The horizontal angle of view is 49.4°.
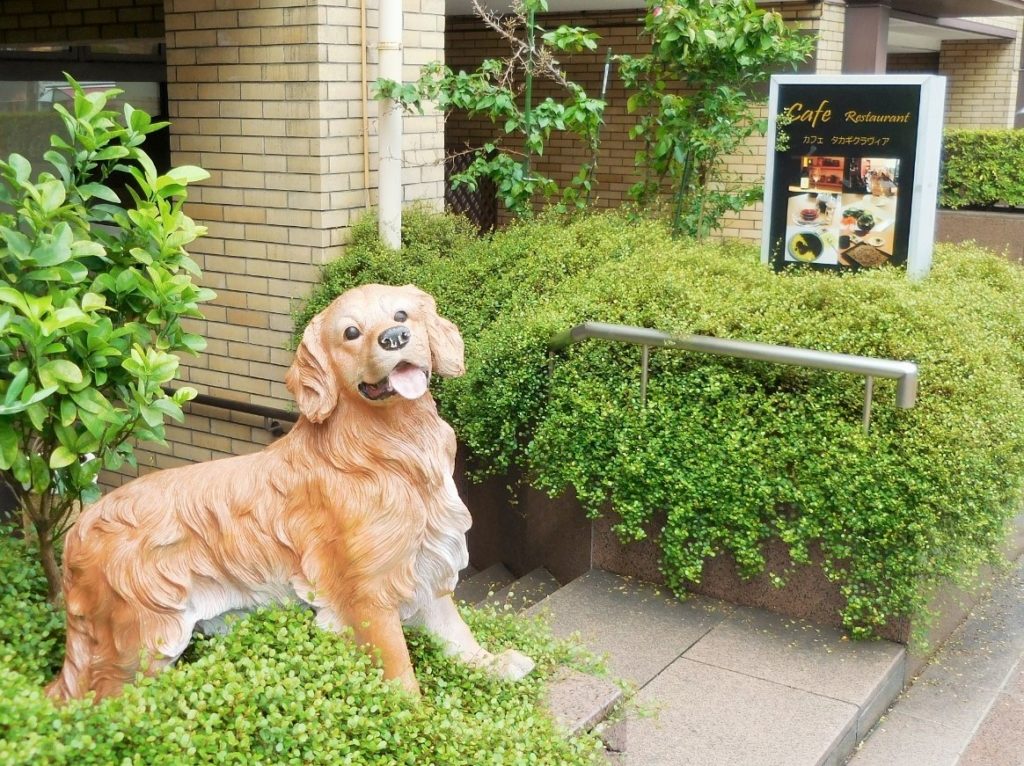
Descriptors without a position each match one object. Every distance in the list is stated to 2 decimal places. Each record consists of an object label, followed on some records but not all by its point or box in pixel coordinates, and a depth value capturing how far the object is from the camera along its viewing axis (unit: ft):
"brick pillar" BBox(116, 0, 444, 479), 19.89
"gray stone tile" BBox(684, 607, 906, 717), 14.40
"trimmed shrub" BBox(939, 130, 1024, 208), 44.45
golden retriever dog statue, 9.35
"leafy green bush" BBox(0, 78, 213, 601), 9.67
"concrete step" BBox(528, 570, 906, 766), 12.90
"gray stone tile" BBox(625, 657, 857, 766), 12.63
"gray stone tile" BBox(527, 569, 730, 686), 15.07
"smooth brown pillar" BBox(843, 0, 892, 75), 32.58
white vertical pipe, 19.75
